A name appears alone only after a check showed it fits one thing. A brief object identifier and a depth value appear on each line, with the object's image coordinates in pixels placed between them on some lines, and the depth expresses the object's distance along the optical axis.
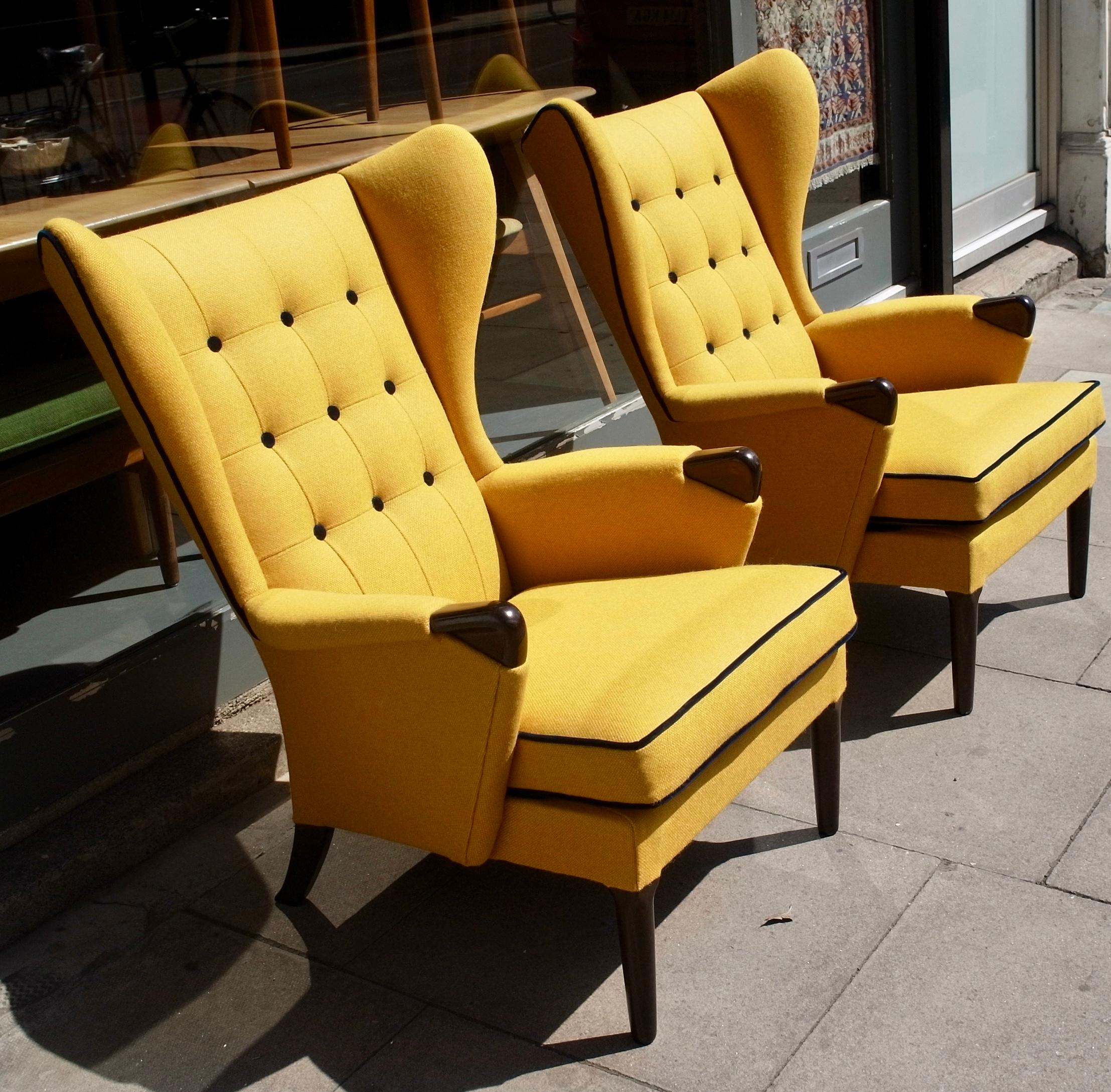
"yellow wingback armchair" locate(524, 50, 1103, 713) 2.78
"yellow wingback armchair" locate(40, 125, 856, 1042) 1.97
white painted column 5.58
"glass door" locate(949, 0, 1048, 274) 5.30
